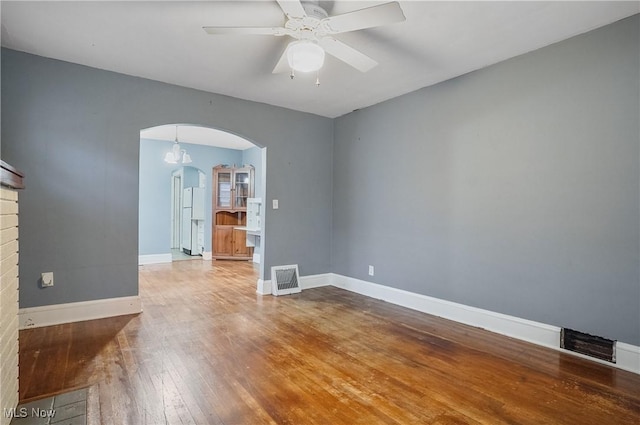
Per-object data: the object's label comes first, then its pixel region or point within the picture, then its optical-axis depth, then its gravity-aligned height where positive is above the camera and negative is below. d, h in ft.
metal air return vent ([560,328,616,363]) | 8.23 -3.37
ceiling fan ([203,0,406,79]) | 6.36 +4.03
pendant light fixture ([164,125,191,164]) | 20.10 +3.68
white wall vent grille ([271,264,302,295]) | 14.82 -3.06
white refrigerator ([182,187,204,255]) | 27.14 -0.60
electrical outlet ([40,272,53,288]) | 10.46 -2.13
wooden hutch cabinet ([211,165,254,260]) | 24.40 +0.40
